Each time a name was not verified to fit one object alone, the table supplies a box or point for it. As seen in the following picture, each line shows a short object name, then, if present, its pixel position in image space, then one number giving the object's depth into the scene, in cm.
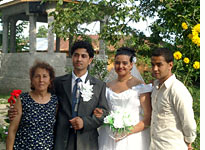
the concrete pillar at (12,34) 1552
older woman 291
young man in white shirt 277
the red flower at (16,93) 299
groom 307
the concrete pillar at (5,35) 1514
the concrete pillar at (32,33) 1278
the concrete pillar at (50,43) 1213
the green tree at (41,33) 7668
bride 331
